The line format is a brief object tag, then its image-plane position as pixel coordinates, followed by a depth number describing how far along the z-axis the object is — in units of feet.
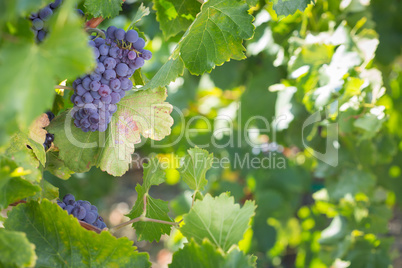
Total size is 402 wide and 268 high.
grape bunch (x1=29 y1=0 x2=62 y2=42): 4.04
